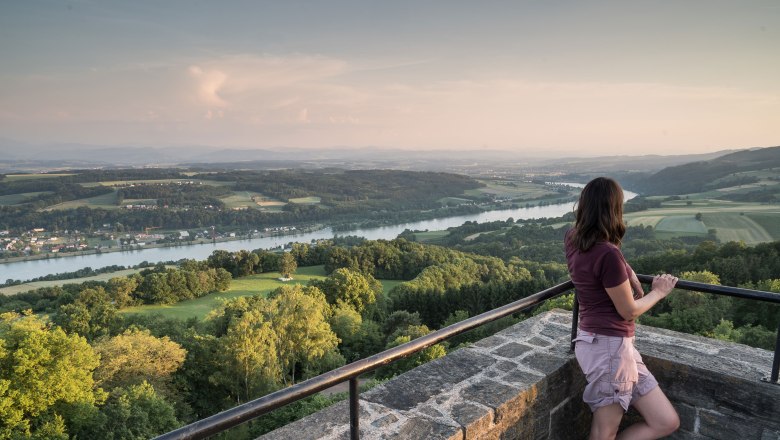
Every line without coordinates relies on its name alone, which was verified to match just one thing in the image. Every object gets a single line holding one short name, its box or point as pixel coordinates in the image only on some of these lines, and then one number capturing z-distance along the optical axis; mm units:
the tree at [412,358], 19266
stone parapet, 1937
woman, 1920
